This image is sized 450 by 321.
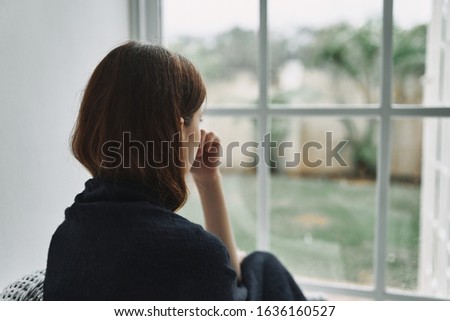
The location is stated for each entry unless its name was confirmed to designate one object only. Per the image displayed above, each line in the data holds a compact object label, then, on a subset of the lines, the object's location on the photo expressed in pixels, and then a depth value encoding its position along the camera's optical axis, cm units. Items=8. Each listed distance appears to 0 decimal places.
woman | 76
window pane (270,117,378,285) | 142
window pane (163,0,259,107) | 138
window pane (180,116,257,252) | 143
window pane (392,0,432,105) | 120
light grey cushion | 81
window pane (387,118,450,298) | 125
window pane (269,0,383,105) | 129
